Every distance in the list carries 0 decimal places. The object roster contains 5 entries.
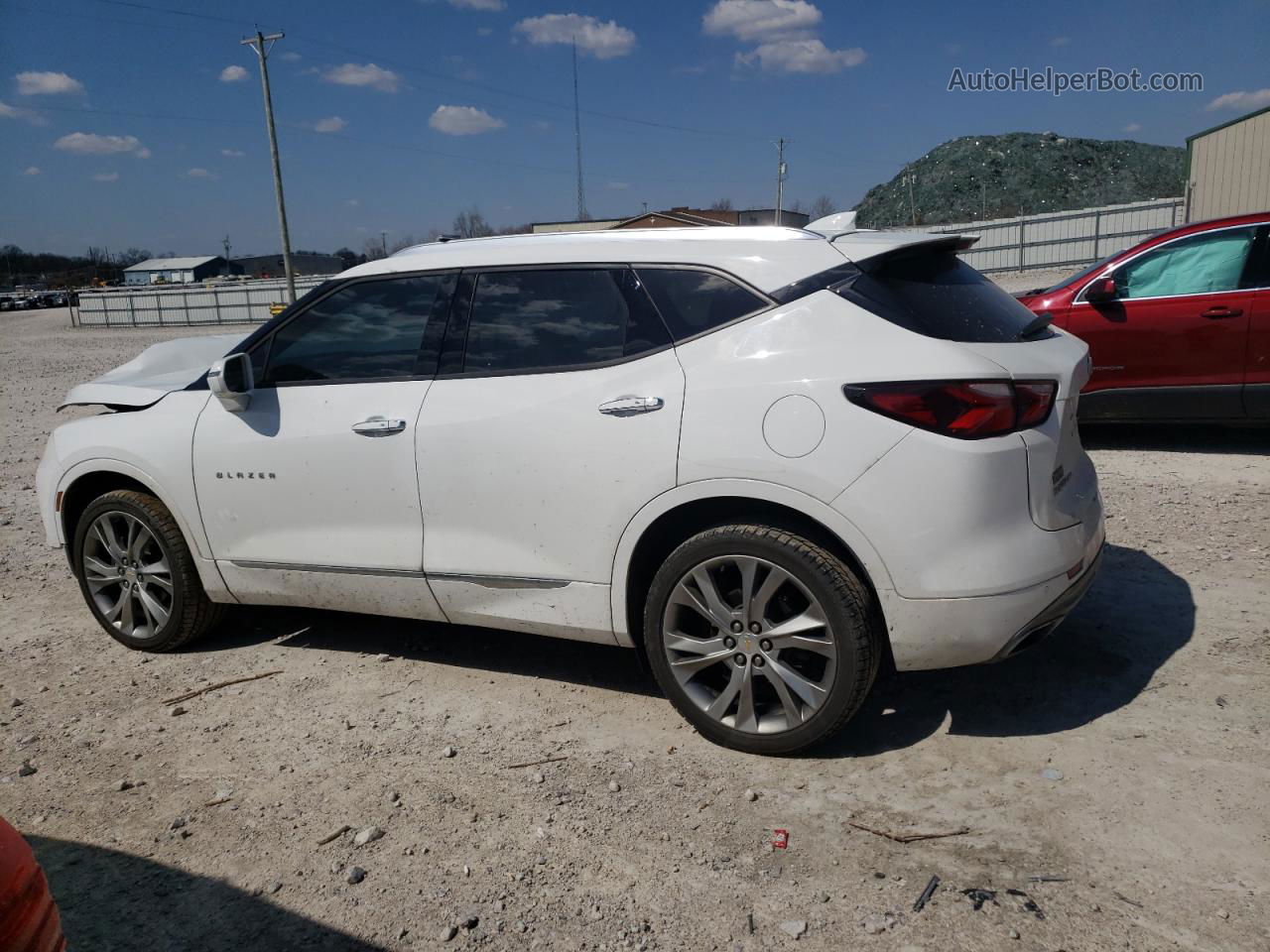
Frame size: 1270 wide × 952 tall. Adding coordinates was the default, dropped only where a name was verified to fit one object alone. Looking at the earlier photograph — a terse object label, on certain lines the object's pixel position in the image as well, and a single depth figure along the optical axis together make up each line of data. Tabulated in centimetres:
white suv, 299
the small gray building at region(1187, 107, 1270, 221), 2334
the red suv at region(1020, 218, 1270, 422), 677
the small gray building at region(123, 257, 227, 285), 10681
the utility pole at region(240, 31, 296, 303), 3834
